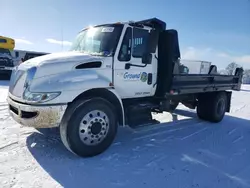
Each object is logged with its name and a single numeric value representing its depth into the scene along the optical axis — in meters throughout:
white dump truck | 3.39
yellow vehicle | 17.19
